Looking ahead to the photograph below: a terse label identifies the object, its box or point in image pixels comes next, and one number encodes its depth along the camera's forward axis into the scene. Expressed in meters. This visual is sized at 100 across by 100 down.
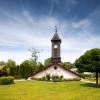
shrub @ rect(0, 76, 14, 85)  17.51
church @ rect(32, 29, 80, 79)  24.83
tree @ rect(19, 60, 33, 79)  28.06
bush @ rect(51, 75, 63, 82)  23.35
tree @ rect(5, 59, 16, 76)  27.04
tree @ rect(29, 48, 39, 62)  39.42
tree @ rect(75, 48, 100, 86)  15.78
